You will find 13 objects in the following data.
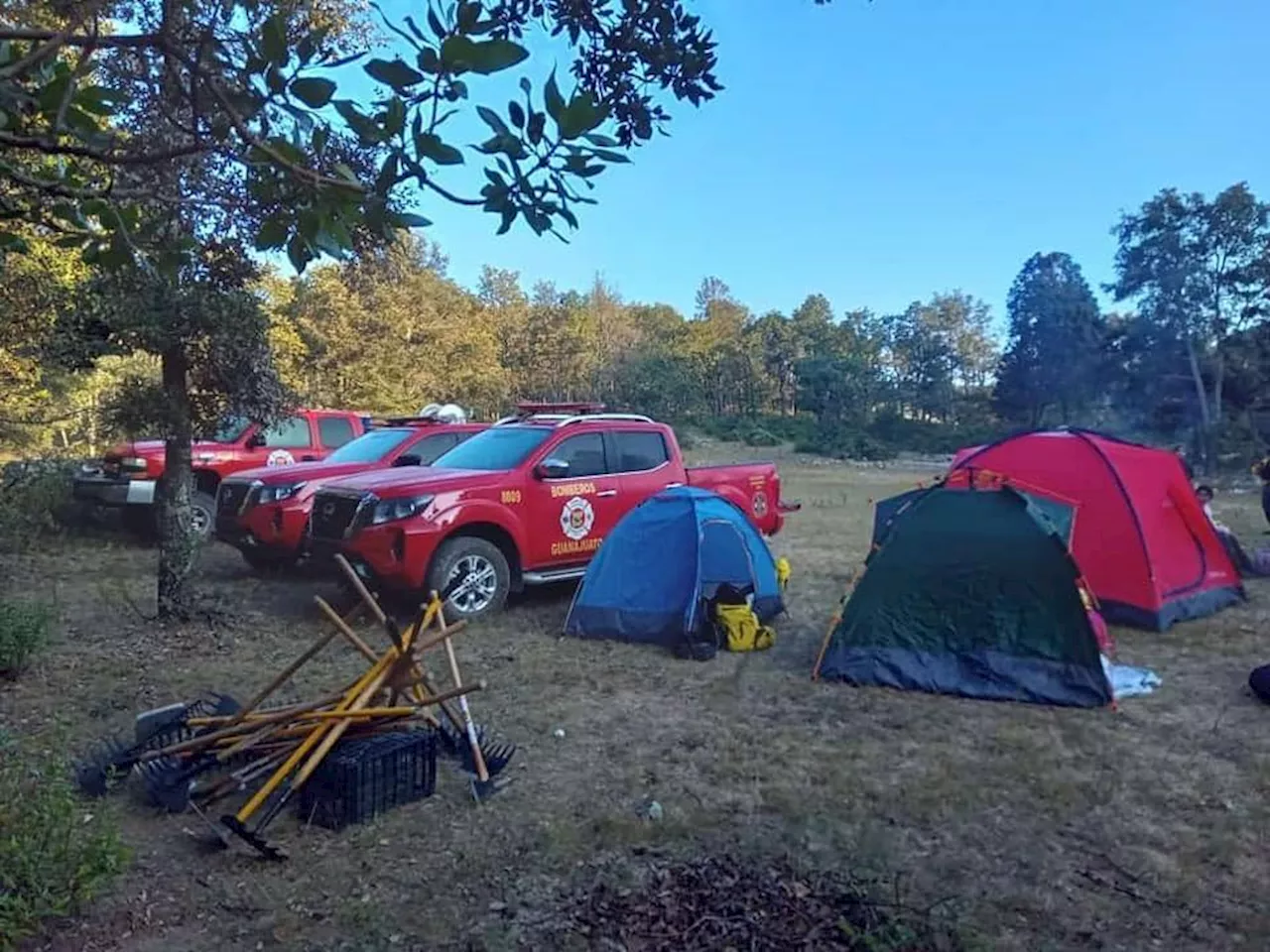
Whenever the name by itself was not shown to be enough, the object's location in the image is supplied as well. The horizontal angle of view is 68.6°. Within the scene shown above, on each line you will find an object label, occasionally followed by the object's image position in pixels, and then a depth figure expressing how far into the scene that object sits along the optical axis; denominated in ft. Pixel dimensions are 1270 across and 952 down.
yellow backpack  22.21
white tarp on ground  18.97
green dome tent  18.44
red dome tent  24.25
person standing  35.96
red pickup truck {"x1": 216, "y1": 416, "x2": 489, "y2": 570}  28.91
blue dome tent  22.88
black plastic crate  12.77
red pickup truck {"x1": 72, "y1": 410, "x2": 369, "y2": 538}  35.94
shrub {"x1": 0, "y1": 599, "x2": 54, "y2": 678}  18.70
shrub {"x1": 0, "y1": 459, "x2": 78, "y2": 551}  31.37
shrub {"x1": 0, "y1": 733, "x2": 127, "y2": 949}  9.25
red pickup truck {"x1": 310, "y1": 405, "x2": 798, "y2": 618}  23.75
